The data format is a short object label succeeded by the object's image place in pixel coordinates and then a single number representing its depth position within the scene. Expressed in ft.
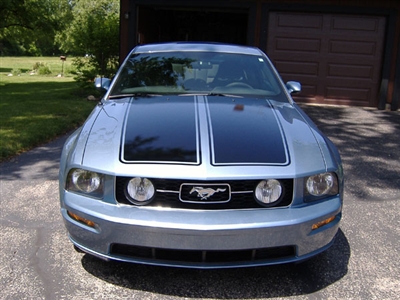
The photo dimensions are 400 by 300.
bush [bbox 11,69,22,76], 75.60
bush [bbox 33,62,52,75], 77.93
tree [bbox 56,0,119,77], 40.70
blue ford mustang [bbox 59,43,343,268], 8.48
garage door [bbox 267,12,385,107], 35.12
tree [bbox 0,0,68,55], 50.39
